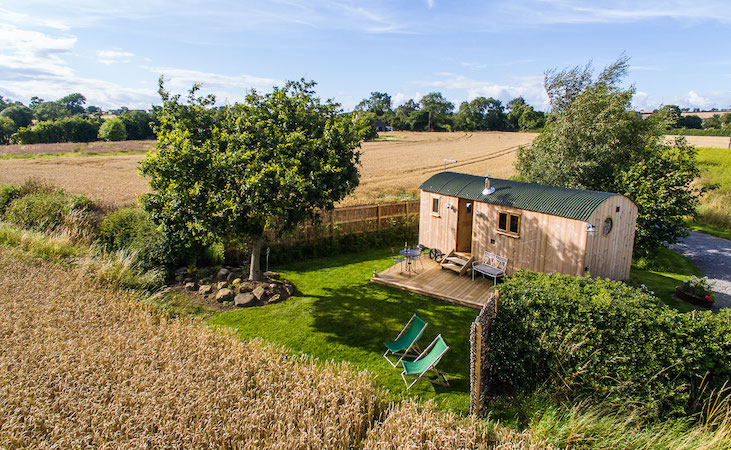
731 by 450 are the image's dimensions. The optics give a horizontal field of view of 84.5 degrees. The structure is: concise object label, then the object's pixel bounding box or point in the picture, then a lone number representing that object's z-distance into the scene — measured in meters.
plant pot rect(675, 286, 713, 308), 10.92
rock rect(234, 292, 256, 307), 10.66
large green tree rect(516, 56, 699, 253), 13.62
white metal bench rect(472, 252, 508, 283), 11.84
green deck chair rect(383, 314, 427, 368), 8.09
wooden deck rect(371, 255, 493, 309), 11.20
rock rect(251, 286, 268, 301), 10.91
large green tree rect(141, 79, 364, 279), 9.31
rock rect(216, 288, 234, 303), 10.90
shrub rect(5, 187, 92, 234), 12.55
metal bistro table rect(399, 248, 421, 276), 12.77
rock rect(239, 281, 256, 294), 11.17
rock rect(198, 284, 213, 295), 11.22
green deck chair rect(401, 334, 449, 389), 7.27
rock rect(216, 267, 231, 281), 12.09
